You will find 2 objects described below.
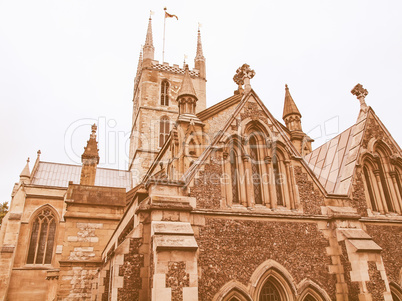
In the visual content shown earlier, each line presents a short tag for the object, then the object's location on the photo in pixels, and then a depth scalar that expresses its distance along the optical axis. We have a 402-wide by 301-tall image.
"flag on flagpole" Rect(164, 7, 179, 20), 35.88
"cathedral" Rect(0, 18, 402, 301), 7.21
